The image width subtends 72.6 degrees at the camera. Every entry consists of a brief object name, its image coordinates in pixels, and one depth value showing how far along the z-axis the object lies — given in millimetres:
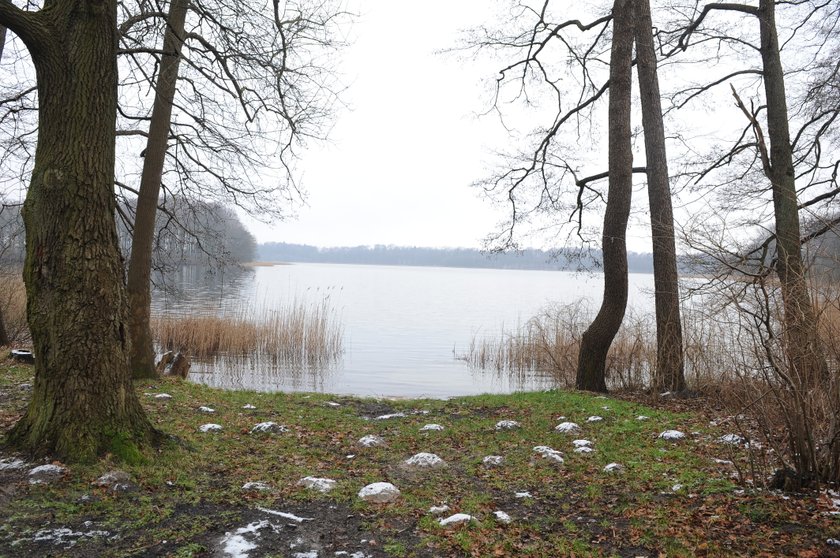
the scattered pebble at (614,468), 4641
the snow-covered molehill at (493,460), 4979
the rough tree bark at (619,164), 8250
